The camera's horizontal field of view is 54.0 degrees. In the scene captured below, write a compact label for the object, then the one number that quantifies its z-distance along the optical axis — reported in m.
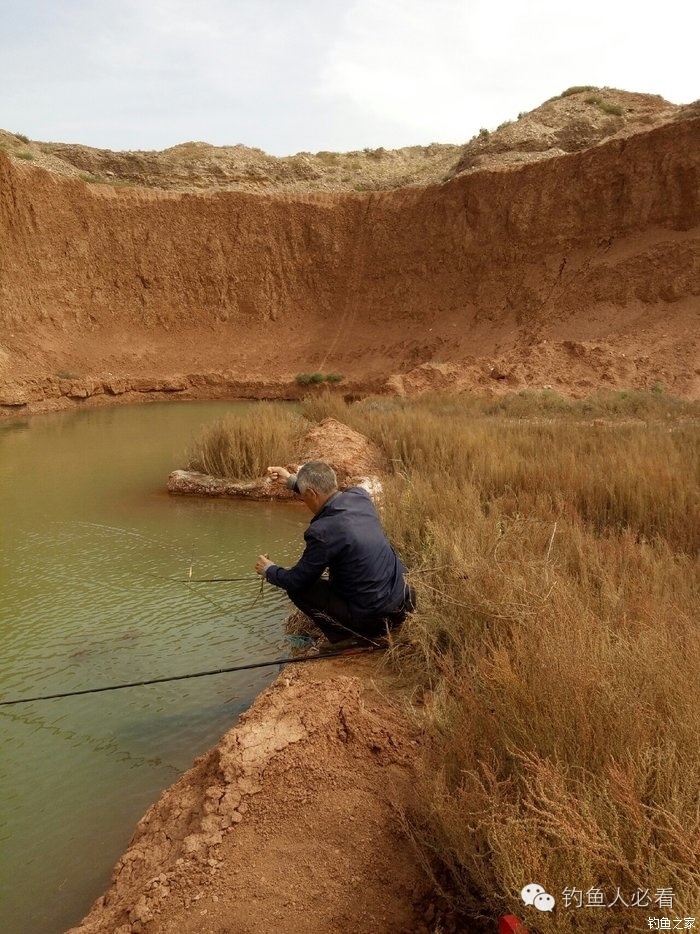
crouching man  3.70
